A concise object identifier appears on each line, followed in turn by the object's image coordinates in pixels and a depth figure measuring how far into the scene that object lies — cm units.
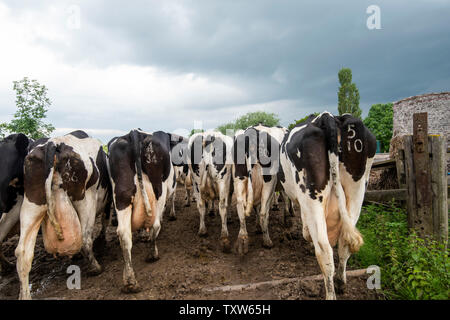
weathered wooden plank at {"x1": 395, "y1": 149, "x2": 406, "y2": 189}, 509
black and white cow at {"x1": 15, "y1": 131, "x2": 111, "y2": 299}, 364
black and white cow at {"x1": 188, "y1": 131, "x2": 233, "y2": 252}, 564
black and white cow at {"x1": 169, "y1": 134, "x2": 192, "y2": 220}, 767
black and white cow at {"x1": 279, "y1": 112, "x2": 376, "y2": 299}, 321
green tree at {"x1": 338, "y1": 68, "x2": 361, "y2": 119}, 4378
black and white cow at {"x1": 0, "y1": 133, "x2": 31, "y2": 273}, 407
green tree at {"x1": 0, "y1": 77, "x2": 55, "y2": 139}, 1088
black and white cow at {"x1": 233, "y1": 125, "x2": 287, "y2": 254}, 527
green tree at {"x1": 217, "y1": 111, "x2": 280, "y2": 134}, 4548
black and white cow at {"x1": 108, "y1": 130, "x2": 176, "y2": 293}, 405
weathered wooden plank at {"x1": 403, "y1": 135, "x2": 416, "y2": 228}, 457
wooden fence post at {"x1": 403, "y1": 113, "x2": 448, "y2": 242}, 436
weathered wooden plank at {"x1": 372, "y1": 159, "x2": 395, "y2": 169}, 595
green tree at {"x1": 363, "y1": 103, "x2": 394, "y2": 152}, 4125
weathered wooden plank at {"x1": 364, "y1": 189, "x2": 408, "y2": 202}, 493
